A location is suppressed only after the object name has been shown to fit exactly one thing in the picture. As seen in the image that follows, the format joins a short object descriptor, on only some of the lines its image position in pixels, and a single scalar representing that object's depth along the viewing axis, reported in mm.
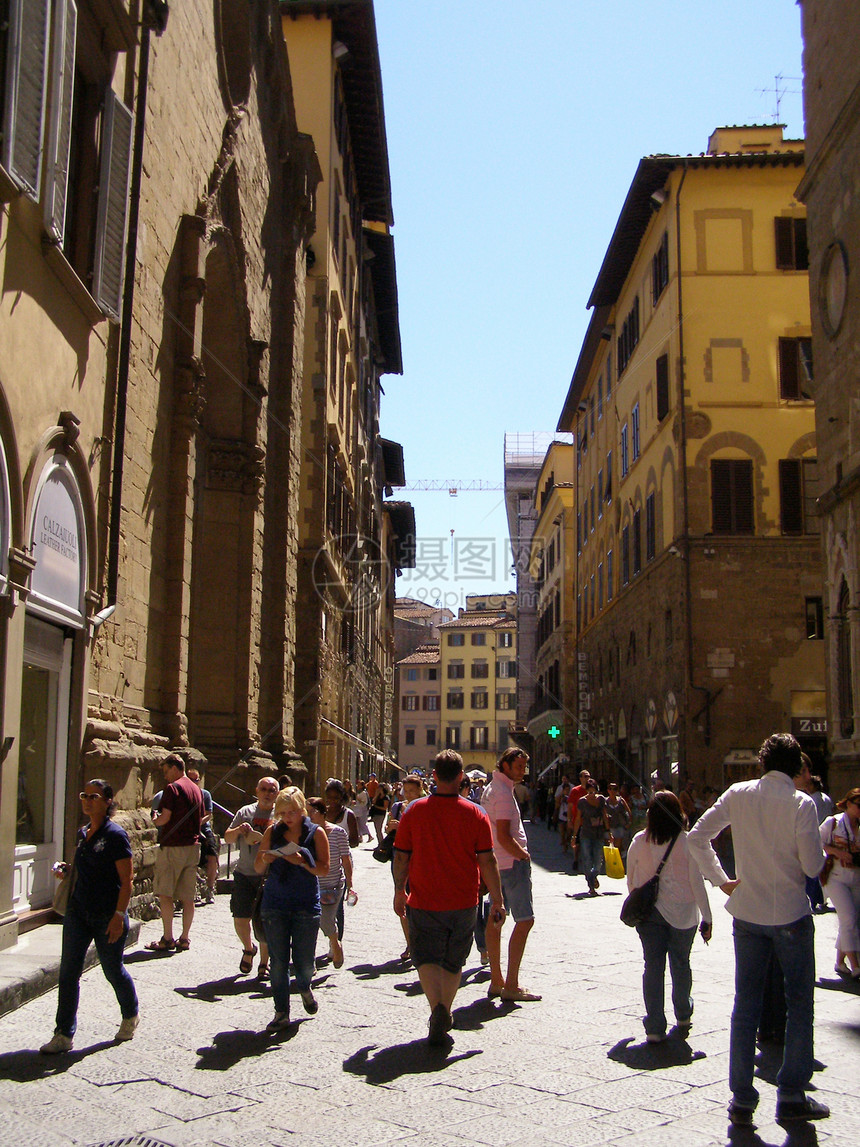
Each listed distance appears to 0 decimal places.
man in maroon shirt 9867
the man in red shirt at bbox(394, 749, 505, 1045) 6539
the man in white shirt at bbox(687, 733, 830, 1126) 5086
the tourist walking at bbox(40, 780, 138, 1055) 6234
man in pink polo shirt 8172
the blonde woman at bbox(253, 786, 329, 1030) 7082
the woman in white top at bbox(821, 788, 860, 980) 9172
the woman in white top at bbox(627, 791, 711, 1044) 6773
